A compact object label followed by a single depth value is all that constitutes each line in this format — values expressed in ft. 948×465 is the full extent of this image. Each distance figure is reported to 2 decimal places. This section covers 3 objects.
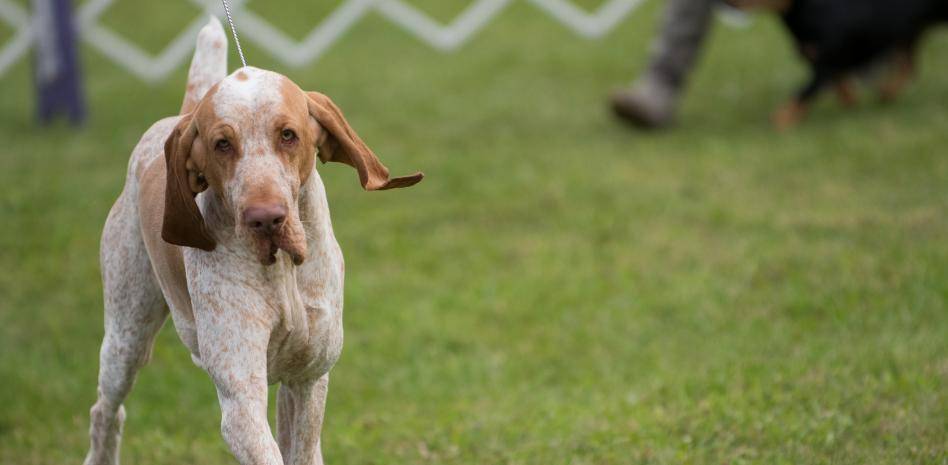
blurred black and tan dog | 54.29
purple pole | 59.16
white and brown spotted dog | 16.01
